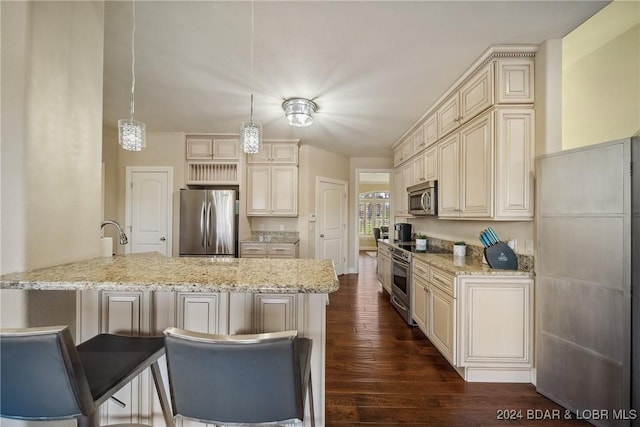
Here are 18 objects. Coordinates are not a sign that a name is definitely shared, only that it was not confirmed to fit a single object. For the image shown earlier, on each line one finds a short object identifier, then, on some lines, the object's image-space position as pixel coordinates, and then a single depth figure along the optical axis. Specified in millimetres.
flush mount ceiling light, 2924
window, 10406
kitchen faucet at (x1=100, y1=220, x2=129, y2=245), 1749
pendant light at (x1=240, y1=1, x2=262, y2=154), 1853
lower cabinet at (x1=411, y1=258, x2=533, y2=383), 2010
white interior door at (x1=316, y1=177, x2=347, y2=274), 5059
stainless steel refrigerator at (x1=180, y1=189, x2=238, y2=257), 3891
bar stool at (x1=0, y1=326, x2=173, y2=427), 767
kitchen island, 1284
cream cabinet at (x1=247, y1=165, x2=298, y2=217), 4453
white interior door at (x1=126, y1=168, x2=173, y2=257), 4094
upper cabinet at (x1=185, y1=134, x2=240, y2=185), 4223
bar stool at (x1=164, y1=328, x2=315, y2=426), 754
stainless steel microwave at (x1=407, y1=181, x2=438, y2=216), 3123
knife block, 2111
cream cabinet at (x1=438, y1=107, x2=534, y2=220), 2064
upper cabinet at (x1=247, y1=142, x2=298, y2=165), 4457
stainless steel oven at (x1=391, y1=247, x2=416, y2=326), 3008
